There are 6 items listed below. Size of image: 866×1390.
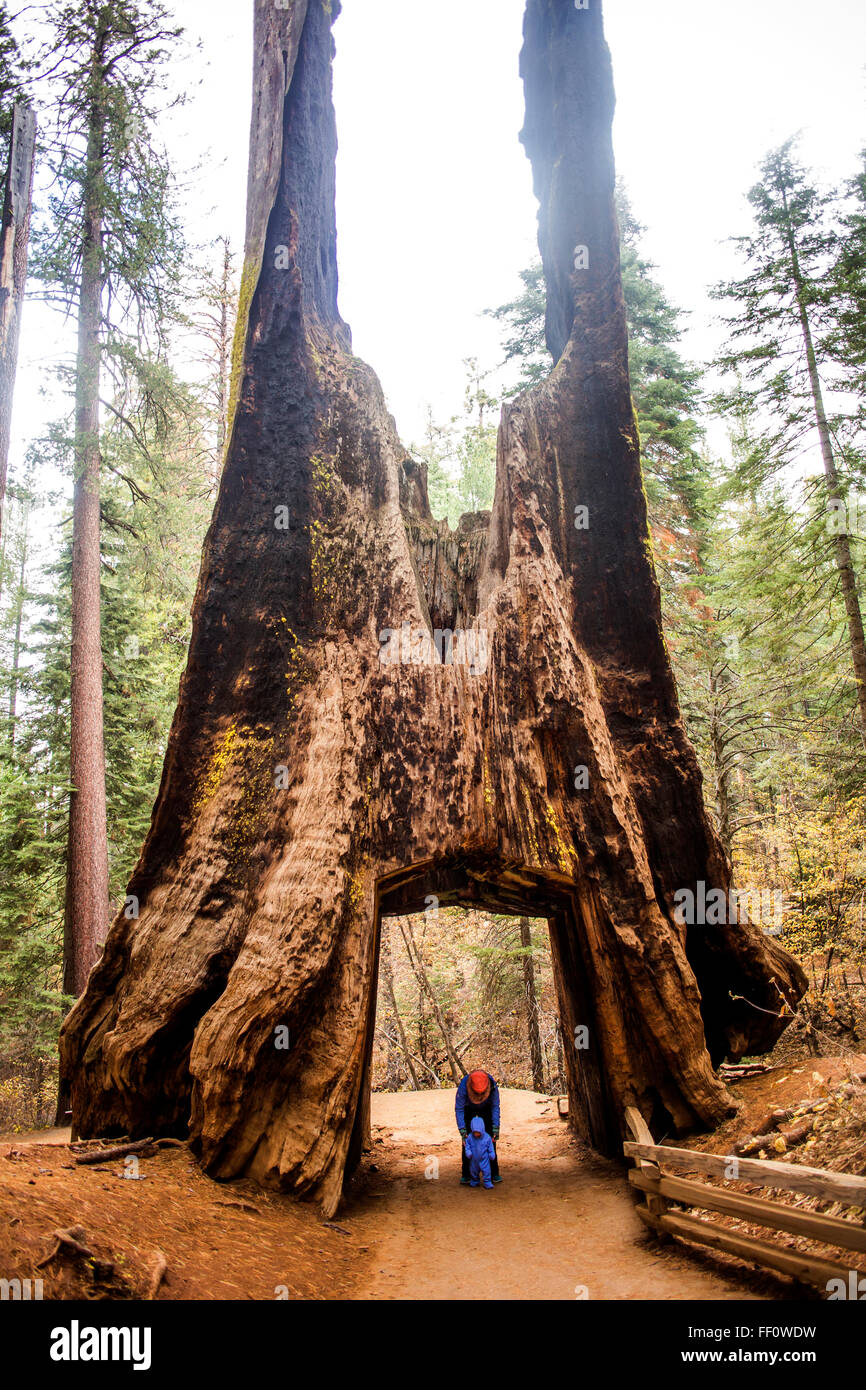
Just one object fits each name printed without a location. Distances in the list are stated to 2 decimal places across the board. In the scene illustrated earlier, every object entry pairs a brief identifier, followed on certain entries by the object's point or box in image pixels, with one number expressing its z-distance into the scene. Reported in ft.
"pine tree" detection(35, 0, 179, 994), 40.40
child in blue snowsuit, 28.12
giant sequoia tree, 21.39
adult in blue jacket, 28.55
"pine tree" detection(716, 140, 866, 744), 47.75
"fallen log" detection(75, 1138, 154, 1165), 18.45
